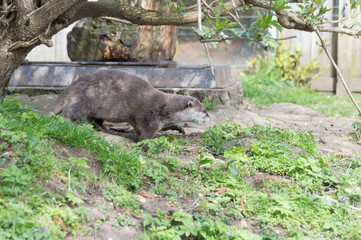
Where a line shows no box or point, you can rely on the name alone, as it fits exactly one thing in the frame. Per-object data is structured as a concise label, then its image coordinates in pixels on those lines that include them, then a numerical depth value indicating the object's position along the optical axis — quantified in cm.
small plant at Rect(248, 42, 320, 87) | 1102
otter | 524
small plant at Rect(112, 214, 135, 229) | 289
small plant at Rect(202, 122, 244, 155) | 454
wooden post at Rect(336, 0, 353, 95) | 1046
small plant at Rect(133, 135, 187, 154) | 421
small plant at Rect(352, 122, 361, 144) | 550
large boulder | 706
